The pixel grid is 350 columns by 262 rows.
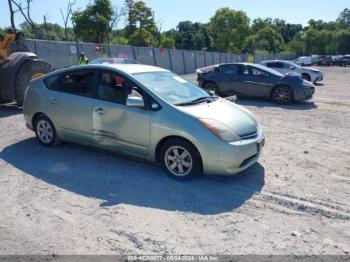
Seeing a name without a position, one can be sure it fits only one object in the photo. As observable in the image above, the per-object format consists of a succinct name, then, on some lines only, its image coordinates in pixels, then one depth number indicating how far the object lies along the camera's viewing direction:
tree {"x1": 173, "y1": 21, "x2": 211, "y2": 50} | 94.50
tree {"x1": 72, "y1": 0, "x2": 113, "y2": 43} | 38.71
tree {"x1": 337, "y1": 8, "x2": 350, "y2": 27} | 121.36
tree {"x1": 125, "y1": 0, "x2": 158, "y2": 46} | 47.62
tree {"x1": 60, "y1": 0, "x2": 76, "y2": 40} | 41.31
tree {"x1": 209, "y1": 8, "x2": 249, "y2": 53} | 67.69
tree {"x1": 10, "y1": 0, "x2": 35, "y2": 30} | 32.19
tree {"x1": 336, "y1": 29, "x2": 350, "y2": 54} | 86.81
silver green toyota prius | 4.93
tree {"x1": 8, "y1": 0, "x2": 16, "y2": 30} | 30.66
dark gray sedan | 12.49
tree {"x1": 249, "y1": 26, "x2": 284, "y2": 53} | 89.53
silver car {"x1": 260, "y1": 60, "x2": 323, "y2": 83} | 20.15
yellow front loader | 9.72
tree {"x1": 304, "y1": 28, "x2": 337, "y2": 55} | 87.44
